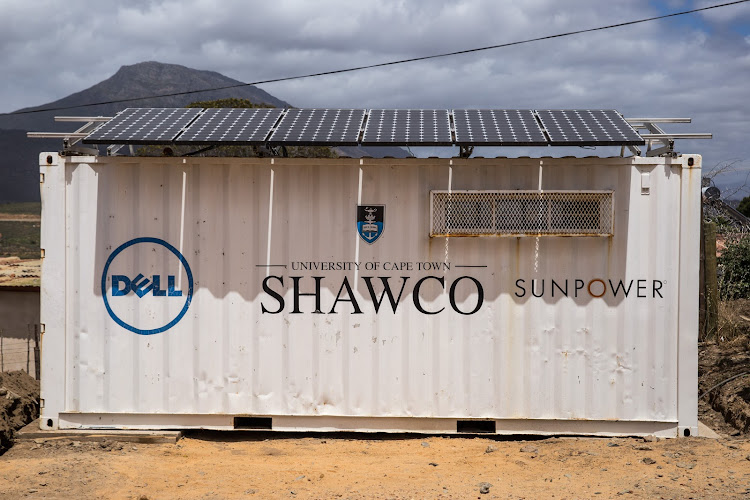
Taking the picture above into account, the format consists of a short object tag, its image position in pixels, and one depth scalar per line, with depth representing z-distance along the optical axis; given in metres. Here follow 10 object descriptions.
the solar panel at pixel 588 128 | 6.36
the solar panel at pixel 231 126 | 6.52
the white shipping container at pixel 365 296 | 6.77
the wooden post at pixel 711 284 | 10.09
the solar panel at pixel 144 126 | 6.45
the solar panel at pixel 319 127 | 6.44
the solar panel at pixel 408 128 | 6.38
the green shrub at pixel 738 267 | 13.62
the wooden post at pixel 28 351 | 8.79
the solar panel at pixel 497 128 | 6.37
